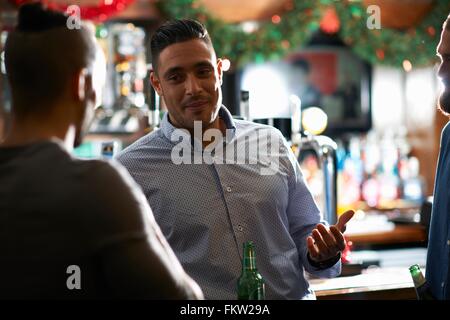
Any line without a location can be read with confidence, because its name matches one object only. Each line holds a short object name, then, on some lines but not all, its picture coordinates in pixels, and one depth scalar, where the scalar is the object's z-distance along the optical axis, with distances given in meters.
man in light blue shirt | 2.14
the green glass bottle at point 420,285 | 1.93
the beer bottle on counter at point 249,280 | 1.81
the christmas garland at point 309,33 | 5.45
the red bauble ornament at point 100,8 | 4.71
